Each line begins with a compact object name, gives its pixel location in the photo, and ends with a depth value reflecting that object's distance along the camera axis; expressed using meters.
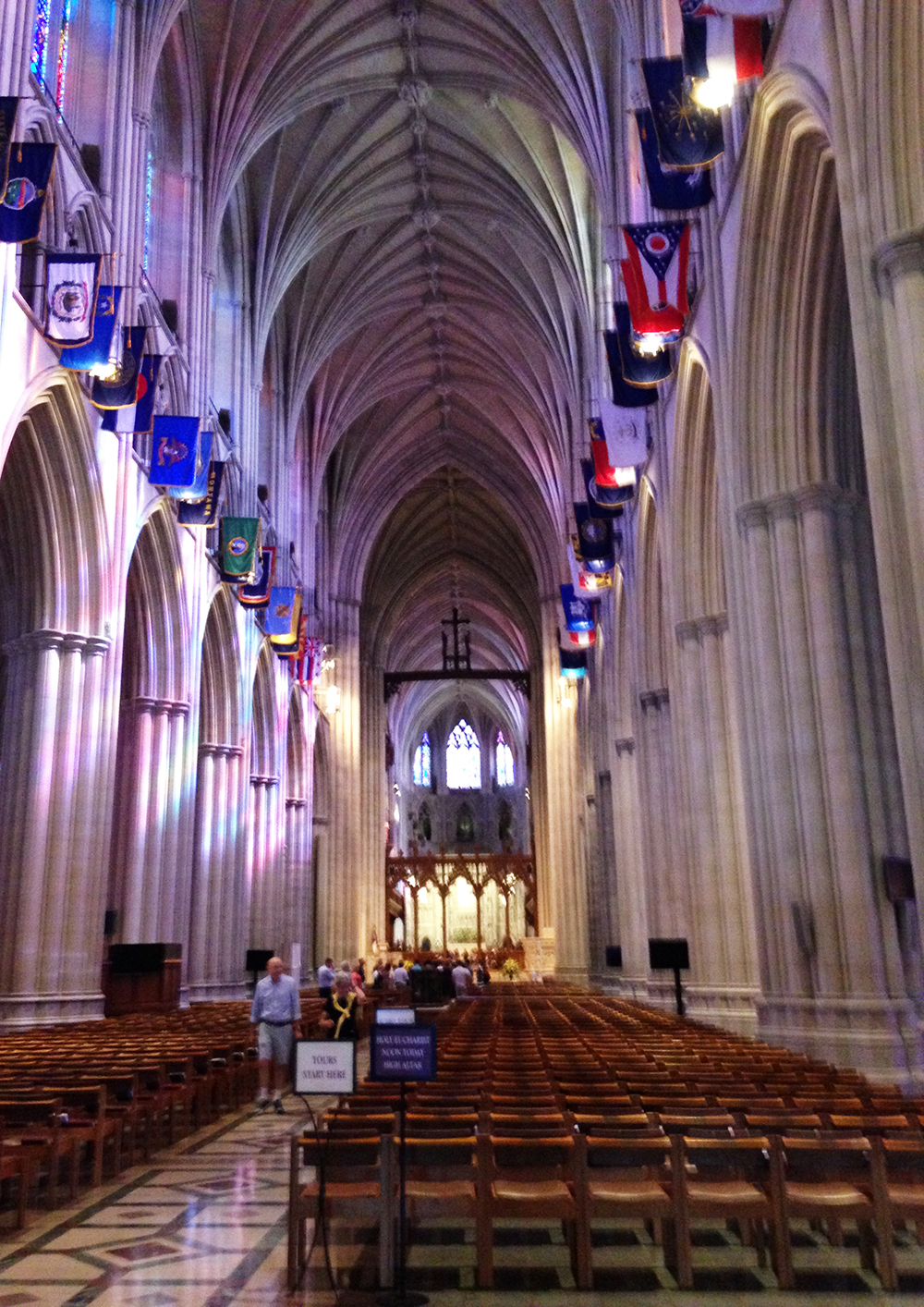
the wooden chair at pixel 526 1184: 4.94
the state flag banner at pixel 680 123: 11.98
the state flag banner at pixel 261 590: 24.95
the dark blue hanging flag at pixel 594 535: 23.75
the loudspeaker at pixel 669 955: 15.92
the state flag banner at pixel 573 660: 30.09
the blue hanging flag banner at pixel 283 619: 27.61
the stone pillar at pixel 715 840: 15.27
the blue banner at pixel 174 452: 17.62
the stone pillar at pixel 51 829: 15.01
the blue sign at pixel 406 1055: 4.97
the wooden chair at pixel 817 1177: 4.84
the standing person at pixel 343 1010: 11.30
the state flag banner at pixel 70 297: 13.52
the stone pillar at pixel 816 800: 10.52
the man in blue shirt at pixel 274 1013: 10.56
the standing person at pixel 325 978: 18.34
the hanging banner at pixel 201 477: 19.84
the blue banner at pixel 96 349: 14.15
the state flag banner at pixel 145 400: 16.80
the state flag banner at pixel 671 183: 13.34
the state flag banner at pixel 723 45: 10.67
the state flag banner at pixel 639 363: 16.23
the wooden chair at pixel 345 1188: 5.03
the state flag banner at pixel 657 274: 14.12
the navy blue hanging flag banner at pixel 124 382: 15.66
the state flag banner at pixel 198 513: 20.27
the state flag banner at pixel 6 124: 11.61
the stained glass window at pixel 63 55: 16.78
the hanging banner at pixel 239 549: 22.72
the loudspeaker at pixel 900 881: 10.45
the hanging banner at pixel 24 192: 11.98
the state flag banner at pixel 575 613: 28.16
